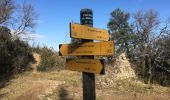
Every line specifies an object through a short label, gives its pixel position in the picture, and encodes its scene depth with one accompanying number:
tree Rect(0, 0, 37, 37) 7.78
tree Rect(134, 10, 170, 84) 6.55
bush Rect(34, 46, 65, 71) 7.09
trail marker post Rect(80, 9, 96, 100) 2.32
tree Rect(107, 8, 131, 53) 7.69
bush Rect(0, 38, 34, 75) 6.84
